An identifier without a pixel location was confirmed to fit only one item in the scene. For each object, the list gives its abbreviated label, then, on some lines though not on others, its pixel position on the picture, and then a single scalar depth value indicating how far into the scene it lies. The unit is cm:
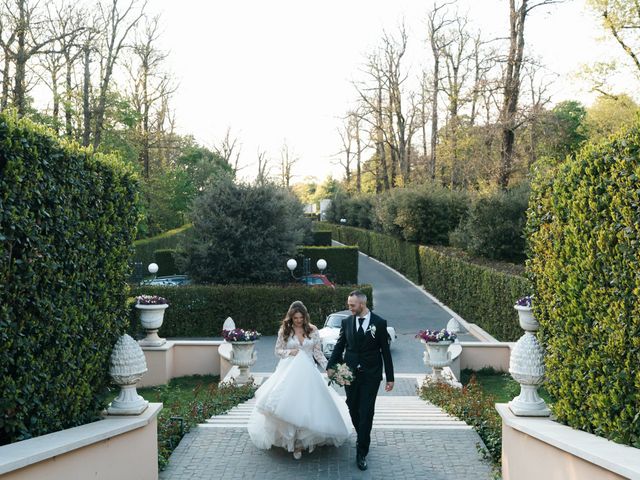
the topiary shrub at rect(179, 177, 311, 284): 2523
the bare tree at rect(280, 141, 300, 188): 9700
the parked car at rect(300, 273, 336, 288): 2589
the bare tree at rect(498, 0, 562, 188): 2562
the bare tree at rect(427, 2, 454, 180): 4003
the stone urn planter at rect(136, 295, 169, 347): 1272
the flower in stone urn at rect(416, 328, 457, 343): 1407
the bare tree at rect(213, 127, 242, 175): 7612
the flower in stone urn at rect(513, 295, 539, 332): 618
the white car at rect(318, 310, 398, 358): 1777
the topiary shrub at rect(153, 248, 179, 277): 3366
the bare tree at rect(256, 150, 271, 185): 8219
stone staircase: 859
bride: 690
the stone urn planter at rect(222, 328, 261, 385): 1356
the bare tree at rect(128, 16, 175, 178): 3816
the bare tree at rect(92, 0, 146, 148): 3023
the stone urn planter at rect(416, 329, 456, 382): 1401
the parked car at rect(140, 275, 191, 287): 2345
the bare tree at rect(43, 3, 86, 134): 2534
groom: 679
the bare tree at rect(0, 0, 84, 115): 2289
